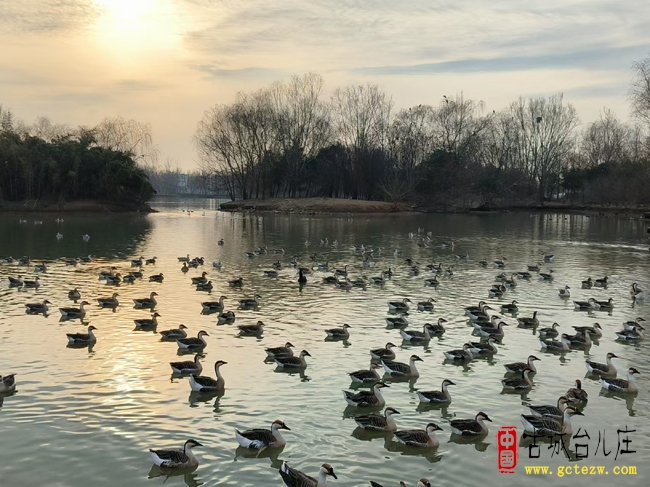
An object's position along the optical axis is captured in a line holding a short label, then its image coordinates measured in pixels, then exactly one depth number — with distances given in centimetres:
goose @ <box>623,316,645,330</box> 1956
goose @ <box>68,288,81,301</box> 2384
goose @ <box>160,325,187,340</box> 1833
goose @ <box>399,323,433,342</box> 1861
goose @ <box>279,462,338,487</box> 952
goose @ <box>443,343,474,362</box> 1658
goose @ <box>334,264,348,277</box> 3103
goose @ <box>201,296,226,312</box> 2269
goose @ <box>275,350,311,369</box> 1564
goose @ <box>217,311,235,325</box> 2098
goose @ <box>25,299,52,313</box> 2148
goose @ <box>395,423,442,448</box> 1127
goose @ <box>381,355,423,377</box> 1526
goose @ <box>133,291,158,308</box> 2284
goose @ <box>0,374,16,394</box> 1339
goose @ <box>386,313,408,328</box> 2009
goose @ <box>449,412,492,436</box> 1177
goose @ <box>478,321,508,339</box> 1889
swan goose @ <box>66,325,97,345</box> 1752
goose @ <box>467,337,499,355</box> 1709
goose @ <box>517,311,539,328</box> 2069
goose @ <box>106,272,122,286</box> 2831
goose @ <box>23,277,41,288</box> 2606
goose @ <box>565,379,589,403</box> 1338
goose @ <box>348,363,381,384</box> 1458
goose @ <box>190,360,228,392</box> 1374
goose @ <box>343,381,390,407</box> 1314
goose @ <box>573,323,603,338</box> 1900
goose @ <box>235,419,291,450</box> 1100
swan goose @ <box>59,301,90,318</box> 2097
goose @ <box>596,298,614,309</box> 2386
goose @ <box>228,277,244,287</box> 2807
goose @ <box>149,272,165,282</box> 2880
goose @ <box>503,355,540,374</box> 1512
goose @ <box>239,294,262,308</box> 2328
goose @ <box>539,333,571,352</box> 1778
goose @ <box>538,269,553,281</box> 3050
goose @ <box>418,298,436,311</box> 2309
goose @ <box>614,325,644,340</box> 1903
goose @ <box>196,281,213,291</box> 2675
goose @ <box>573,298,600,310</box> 2355
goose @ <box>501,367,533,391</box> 1430
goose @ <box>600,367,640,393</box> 1426
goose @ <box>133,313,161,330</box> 1970
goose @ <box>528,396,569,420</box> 1239
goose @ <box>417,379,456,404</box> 1333
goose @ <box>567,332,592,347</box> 1816
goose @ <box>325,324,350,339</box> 1858
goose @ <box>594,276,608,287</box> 2887
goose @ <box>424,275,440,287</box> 2878
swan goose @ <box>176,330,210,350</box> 1725
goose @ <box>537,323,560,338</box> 1886
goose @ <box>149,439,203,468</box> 1024
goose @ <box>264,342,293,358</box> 1613
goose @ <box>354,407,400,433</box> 1190
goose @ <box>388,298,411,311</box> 2241
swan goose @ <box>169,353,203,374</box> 1494
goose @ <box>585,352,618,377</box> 1536
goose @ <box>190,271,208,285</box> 2761
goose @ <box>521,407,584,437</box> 1183
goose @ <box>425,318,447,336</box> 1925
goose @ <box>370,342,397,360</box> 1612
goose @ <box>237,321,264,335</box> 1922
